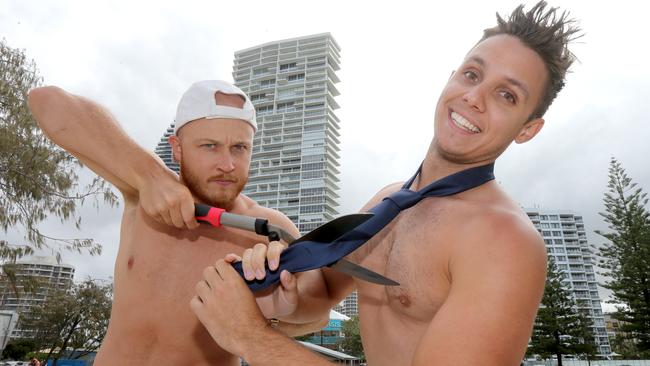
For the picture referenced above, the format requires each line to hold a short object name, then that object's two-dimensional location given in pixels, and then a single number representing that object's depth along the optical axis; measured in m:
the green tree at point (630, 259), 24.20
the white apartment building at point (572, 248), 104.31
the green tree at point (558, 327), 31.34
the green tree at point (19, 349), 48.34
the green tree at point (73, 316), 31.81
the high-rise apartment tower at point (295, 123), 90.62
